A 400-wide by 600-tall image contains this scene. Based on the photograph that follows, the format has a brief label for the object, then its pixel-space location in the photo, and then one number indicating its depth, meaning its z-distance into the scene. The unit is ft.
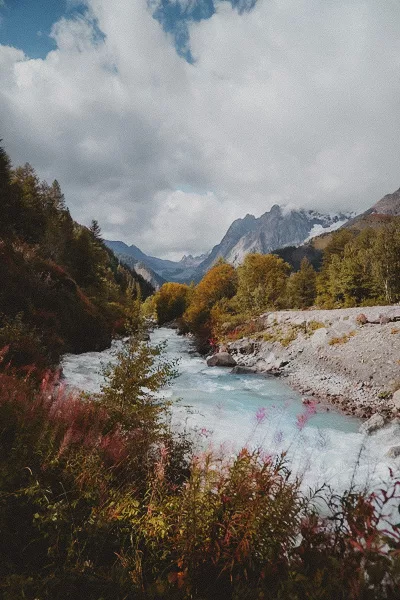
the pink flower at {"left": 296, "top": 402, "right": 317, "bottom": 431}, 14.40
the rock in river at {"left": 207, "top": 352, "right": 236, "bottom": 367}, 77.71
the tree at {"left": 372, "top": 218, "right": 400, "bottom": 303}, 120.37
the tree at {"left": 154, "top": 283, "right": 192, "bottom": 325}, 234.58
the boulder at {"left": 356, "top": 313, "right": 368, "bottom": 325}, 68.32
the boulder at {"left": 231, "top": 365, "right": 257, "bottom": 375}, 70.13
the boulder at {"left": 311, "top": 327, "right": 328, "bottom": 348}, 68.41
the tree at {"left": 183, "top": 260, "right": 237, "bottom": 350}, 135.96
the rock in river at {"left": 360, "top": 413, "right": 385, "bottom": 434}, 36.42
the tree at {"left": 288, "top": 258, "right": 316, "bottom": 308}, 164.04
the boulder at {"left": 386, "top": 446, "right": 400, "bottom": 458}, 29.63
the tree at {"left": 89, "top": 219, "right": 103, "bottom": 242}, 236.61
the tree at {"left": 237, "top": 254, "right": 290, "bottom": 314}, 126.72
